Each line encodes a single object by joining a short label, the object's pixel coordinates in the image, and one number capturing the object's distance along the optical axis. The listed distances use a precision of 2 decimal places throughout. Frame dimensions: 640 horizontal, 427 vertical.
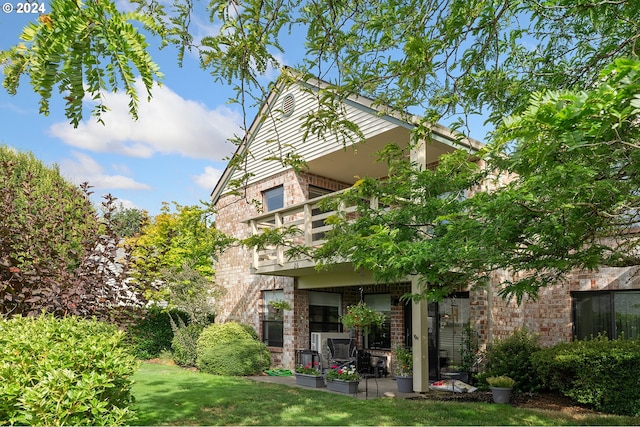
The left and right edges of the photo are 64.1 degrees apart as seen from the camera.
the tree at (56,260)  8.58
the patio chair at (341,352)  14.20
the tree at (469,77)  2.45
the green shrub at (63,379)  3.87
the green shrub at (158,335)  19.27
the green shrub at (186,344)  17.00
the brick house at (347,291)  11.29
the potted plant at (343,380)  11.63
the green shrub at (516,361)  10.93
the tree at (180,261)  17.59
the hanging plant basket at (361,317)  11.47
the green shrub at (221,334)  15.94
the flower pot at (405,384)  11.92
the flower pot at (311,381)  12.73
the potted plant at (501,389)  10.10
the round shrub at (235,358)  14.97
